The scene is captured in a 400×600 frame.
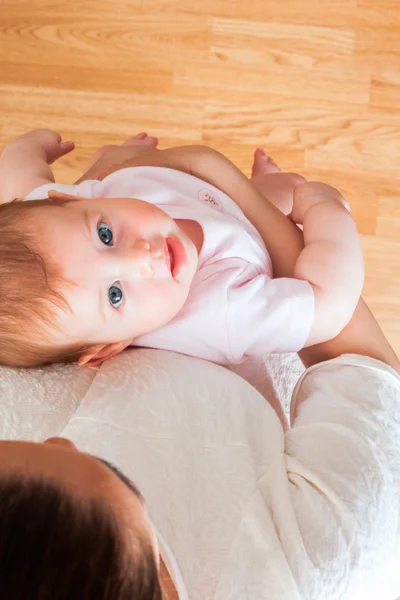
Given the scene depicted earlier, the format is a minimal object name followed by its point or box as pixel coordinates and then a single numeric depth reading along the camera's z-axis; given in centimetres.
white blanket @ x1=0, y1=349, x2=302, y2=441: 95
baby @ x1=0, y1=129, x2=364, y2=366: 98
